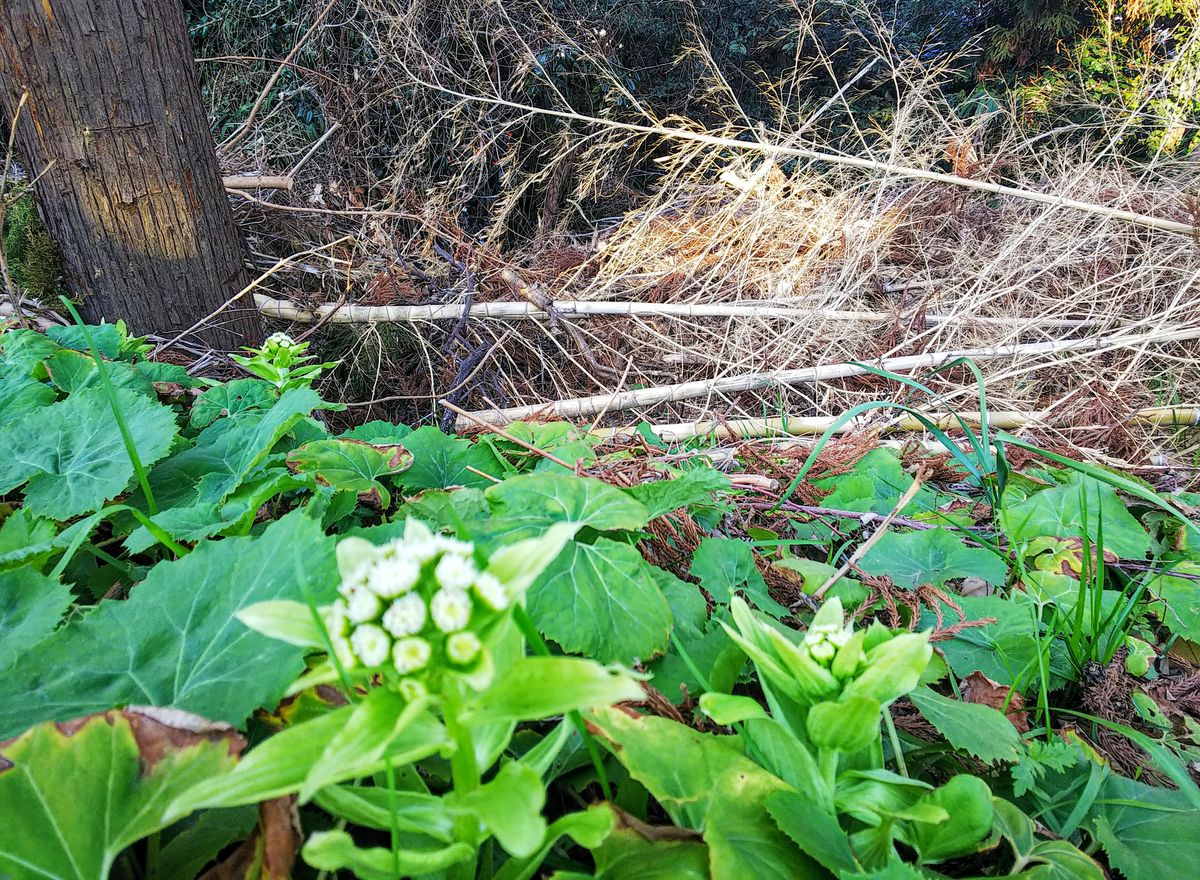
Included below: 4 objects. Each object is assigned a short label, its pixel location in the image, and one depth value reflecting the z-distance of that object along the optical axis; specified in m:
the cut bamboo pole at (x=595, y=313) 2.98
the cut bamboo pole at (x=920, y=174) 3.34
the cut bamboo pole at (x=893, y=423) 2.32
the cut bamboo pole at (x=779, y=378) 2.68
